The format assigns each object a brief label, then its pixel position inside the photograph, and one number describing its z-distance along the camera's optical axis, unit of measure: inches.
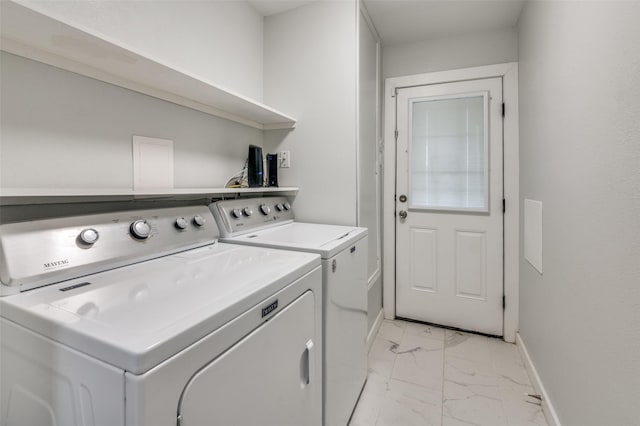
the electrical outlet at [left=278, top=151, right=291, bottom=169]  81.4
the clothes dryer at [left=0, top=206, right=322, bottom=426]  21.0
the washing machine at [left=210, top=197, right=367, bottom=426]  47.9
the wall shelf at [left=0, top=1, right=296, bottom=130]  32.1
